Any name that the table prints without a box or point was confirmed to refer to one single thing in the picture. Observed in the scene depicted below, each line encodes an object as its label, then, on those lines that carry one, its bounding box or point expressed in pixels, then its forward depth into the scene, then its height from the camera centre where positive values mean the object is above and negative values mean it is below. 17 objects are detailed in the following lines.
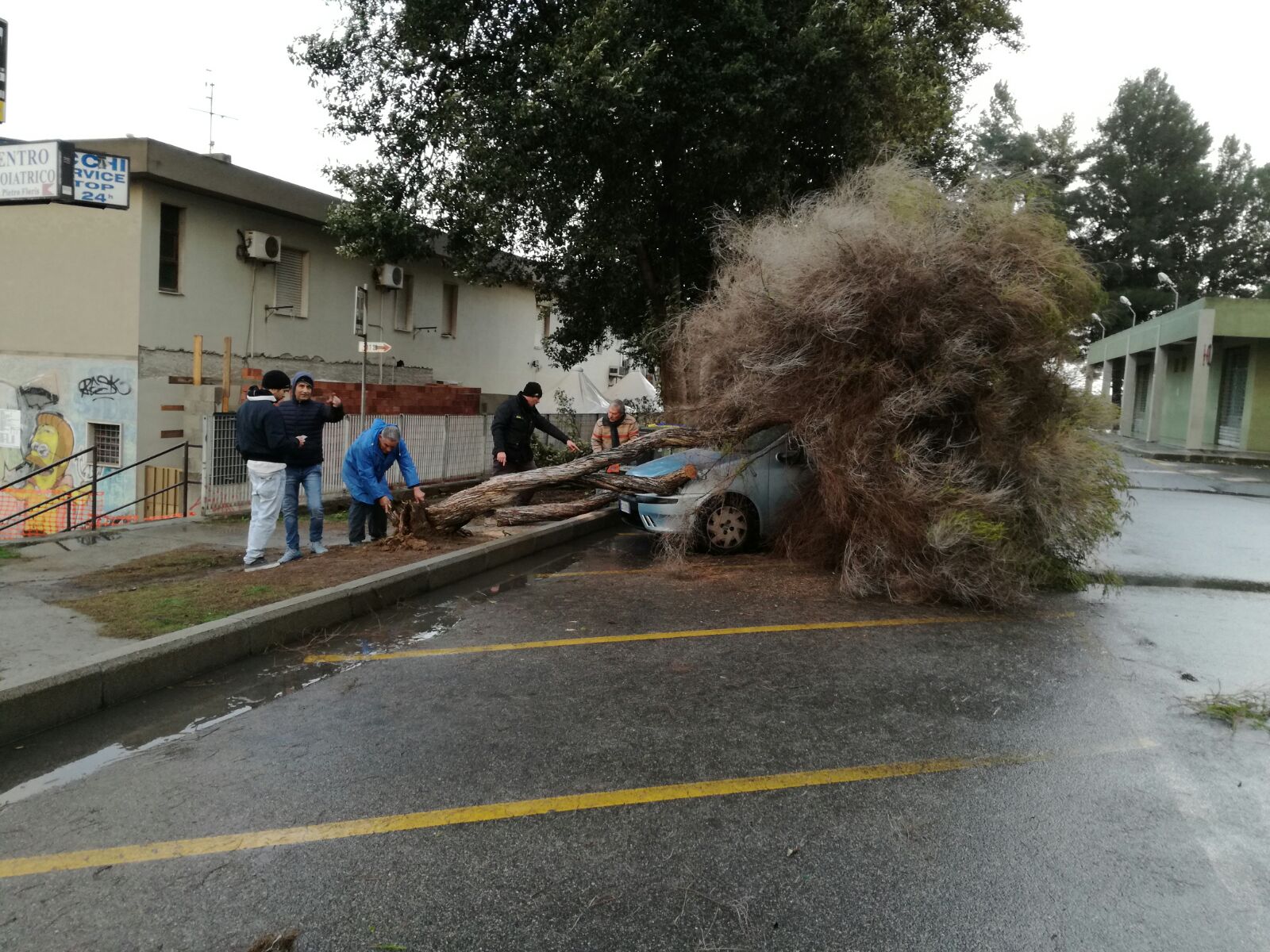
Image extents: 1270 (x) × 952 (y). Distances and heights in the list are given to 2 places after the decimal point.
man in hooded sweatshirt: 8.48 -0.63
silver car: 9.38 -0.77
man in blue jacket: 8.94 -0.73
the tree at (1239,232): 56.94 +13.93
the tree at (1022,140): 54.34 +18.94
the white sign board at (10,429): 15.50 -0.94
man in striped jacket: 12.37 -0.23
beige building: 14.56 +1.36
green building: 30.03 +2.88
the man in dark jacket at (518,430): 11.17 -0.28
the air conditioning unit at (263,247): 16.25 +2.60
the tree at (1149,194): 56.84 +16.08
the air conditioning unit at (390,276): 19.02 +2.58
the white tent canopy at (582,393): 23.03 +0.47
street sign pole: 13.01 +1.23
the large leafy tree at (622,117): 12.34 +4.38
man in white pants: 8.24 -0.62
